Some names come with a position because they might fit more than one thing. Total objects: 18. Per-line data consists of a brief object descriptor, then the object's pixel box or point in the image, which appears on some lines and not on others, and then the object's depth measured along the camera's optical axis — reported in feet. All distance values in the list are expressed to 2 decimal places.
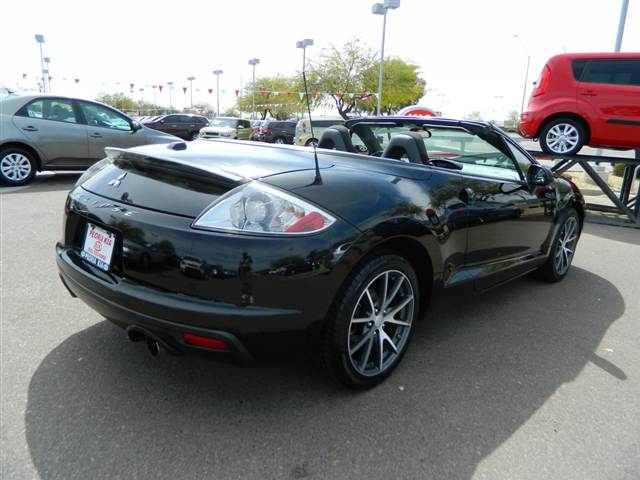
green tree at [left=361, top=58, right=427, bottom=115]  139.33
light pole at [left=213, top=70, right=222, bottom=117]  206.98
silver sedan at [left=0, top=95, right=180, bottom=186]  27.40
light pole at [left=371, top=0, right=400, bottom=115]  73.82
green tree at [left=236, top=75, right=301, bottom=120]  193.47
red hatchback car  25.79
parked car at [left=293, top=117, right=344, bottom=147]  52.03
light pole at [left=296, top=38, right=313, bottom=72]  76.61
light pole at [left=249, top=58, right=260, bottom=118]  156.66
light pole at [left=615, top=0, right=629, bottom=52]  38.16
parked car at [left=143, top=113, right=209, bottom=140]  83.79
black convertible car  6.61
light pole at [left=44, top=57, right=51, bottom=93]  160.25
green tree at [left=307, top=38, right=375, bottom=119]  138.82
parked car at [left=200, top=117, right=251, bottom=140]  80.69
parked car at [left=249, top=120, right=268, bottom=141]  81.19
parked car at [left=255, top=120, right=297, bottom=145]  78.89
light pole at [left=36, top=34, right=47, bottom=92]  127.85
